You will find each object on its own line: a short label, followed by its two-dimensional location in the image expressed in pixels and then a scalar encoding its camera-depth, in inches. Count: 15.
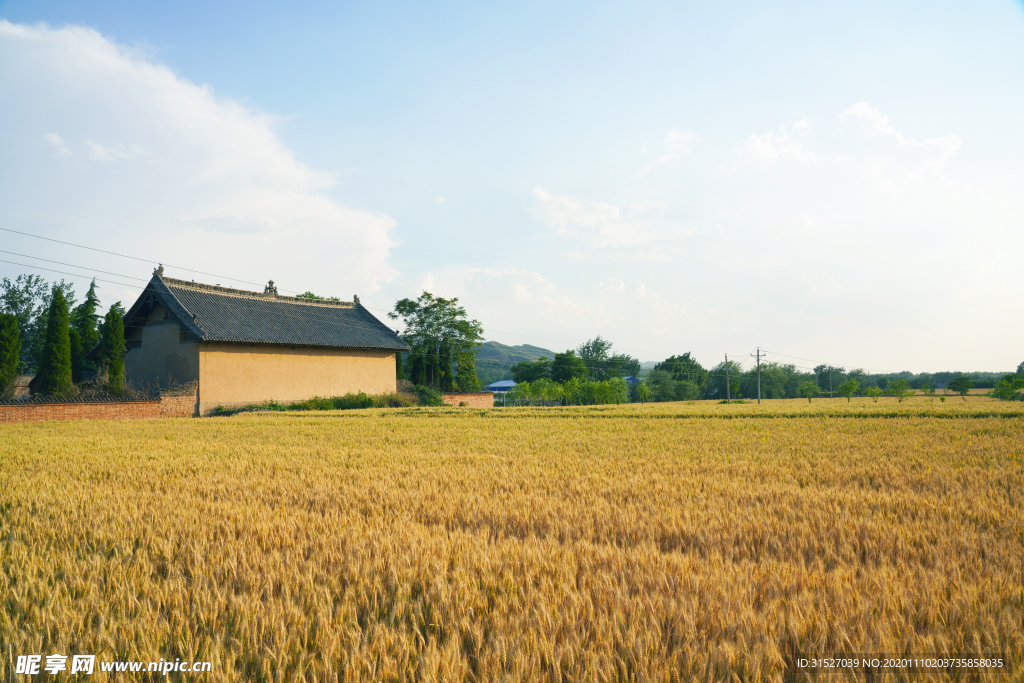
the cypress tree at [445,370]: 1741.3
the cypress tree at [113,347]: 1062.4
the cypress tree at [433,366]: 1744.6
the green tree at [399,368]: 1600.6
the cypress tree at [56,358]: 999.0
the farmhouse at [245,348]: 1081.8
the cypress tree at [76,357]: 1299.2
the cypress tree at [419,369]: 1717.5
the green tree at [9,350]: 984.2
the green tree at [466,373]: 1759.4
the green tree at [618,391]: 1825.1
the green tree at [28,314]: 2075.5
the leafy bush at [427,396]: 1419.8
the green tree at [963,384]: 2330.7
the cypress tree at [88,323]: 1674.5
